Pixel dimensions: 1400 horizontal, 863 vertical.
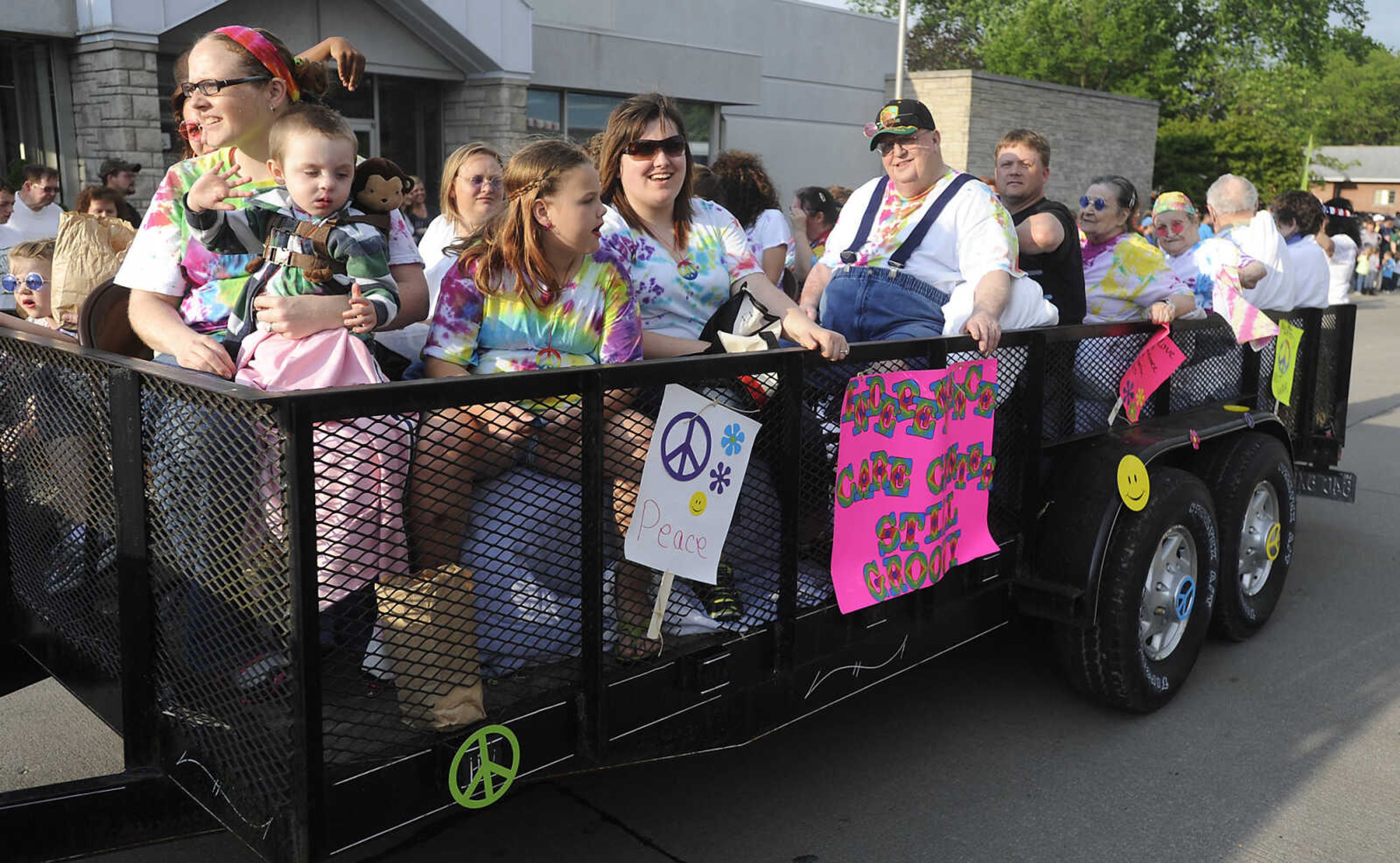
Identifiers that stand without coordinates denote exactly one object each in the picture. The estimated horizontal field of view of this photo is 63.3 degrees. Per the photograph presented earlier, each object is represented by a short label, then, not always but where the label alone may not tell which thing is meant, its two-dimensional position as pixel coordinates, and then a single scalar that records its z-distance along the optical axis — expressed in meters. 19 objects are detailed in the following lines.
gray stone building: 10.75
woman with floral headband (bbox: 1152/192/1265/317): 5.61
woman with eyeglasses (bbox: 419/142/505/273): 4.76
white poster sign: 2.55
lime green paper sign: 5.17
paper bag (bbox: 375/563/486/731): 2.24
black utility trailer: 2.08
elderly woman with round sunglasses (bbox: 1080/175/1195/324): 4.82
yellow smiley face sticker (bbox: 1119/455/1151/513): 3.74
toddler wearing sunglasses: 4.07
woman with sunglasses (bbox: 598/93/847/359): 3.44
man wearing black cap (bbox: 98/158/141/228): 9.18
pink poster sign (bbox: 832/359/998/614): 3.03
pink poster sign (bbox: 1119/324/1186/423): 4.16
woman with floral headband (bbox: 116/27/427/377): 2.73
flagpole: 22.11
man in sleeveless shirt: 4.48
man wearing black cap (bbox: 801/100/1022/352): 3.90
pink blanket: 2.07
